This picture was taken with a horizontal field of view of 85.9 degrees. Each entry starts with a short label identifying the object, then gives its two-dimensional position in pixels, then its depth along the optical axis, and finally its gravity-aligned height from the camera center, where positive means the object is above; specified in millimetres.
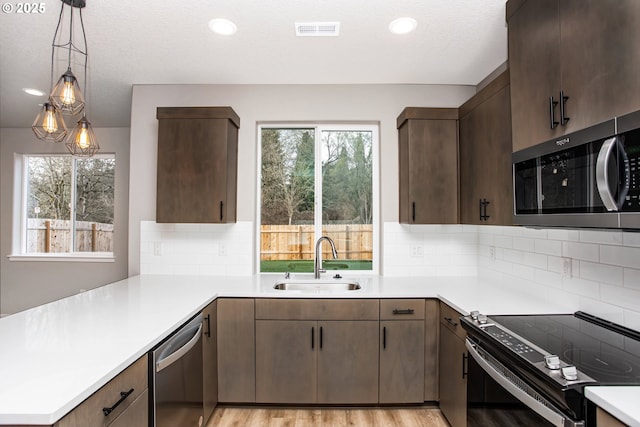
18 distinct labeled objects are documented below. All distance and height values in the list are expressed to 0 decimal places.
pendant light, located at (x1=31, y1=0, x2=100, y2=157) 1677 +587
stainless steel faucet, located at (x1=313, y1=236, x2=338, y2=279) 2824 -332
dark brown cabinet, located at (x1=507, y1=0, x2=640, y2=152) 1088 +592
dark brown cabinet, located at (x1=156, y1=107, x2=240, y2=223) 2607 +447
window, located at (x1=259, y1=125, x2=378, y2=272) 3064 +237
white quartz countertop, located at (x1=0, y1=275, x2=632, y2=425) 966 -465
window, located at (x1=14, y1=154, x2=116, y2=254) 4160 +167
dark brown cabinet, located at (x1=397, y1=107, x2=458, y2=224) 2576 +427
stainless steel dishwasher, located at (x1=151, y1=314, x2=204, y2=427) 1441 -752
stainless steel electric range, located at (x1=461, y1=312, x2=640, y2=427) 1027 -481
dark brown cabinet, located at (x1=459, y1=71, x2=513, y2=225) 1900 +405
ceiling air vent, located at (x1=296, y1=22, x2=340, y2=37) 2034 +1167
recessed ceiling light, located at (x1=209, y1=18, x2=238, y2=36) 1999 +1166
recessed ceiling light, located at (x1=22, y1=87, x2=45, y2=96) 3021 +1167
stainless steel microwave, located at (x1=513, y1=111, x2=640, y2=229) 1037 +153
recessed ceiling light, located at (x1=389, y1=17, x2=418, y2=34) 1981 +1159
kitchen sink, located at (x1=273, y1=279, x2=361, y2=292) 2745 -513
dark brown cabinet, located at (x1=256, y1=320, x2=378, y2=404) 2316 -940
